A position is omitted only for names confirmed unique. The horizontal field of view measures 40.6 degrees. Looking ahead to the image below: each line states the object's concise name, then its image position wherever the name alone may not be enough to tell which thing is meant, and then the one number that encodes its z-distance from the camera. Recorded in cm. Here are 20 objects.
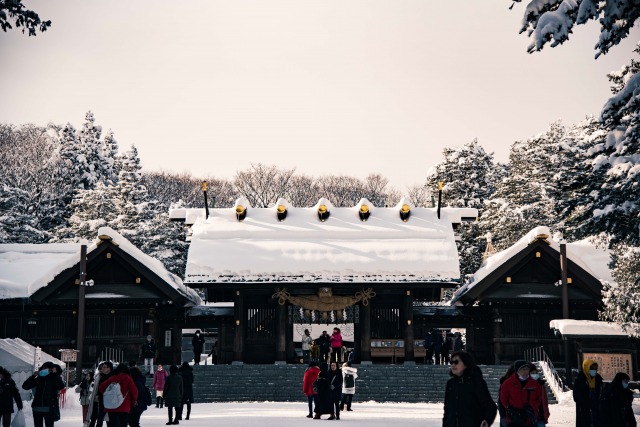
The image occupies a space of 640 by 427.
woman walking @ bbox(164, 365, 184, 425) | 1946
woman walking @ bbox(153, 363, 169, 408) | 2558
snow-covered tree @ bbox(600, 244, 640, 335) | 2408
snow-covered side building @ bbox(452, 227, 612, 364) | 3466
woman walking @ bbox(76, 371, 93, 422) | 1881
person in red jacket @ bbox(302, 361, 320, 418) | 2142
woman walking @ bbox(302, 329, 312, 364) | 3719
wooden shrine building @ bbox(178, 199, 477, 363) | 3597
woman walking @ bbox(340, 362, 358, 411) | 2345
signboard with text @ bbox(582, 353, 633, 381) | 2805
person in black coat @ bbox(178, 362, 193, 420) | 2097
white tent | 2472
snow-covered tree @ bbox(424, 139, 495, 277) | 6009
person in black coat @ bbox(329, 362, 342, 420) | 2105
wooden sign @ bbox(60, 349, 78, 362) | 3184
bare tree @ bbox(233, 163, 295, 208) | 6294
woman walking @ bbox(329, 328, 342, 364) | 3301
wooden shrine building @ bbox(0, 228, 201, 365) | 3497
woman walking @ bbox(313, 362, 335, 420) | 2088
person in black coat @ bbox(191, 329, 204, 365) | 3584
